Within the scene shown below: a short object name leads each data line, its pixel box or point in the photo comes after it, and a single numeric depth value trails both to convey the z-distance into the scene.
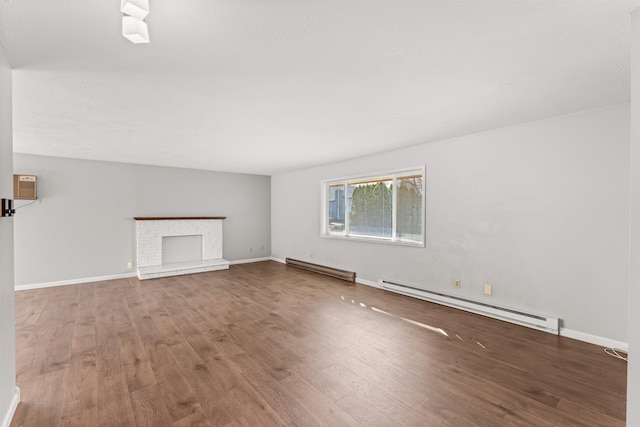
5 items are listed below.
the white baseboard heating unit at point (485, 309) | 3.08
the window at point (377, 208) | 4.50
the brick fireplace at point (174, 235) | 5.77
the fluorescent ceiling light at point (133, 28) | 1.34
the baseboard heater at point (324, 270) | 5.34
